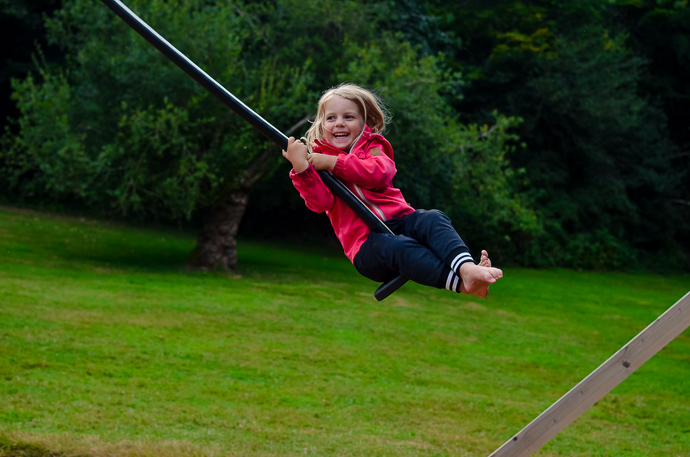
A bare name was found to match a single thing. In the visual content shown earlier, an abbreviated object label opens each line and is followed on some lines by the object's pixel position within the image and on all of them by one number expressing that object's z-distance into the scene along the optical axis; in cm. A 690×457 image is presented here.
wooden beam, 322
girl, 293
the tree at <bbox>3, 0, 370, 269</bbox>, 1283
